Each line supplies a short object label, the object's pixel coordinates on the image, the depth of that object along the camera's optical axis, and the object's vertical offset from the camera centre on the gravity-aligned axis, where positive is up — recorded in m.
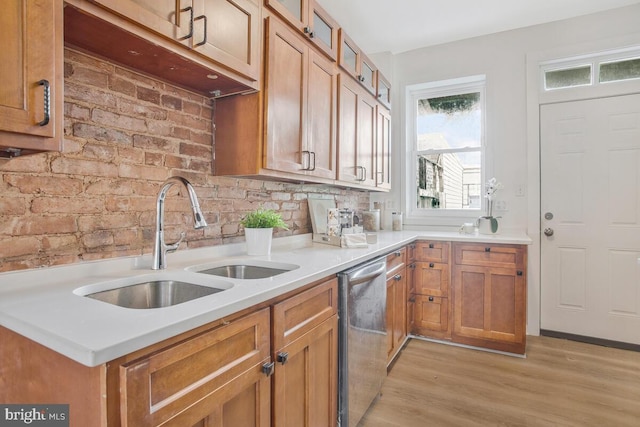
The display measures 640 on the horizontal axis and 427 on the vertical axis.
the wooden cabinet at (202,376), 0.72 -0.41
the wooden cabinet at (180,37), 1.07 +0.58
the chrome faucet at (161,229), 1.38 -0.08
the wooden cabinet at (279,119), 1.69 +0.46
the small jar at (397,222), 3.52 -0.13
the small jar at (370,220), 3.46 -0.10
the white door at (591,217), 2.85 -0.06
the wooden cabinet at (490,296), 2.64 -0.67
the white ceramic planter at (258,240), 1.84 -0.16
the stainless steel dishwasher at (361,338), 1.63 -0.65
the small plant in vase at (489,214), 2.99 -0.04
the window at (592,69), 2.90 +1.19
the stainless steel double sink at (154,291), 1.20 -0.29
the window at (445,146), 3.49 +0.65
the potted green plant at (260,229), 1.84 -0.10
